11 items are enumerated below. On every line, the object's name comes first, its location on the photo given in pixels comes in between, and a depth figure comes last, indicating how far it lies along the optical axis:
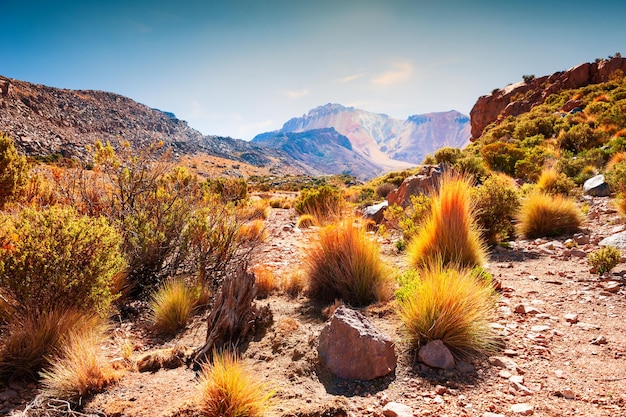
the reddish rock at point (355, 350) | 2.66
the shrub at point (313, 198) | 10.87
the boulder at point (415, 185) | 8.56
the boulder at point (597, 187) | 7.77
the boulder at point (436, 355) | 2.71
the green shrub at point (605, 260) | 4.11
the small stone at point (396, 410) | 2.20
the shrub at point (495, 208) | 6.12
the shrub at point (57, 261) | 2.93
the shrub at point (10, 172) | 6.90
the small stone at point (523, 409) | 2.13
